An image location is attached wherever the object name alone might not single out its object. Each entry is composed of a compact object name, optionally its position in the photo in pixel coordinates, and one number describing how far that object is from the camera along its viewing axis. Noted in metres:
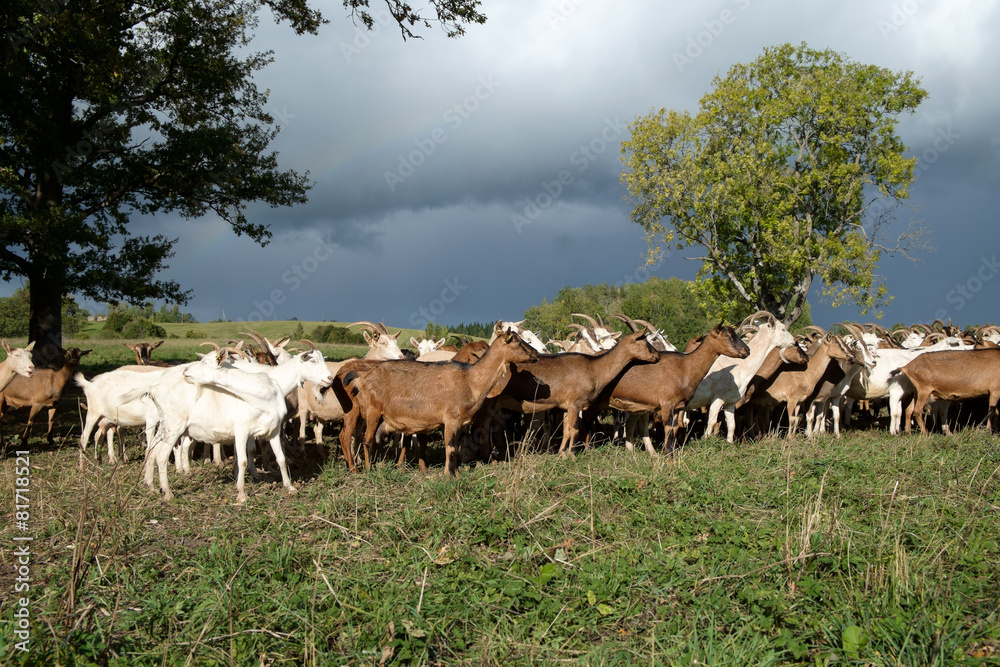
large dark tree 13.97
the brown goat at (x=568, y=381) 10.38
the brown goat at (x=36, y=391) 12.55
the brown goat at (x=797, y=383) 12.83
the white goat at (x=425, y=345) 16.63
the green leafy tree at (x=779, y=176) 30.11
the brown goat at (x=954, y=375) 12.14
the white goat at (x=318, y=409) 11.04
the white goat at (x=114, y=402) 10.08
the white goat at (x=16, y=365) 11.04
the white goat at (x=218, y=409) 7.90
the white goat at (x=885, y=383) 13.55
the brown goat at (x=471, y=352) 12.00
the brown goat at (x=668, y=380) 10.98
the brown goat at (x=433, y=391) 8.99
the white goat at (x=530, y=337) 13.94
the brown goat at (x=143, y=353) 15.03
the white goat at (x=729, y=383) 12.13
